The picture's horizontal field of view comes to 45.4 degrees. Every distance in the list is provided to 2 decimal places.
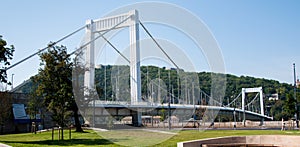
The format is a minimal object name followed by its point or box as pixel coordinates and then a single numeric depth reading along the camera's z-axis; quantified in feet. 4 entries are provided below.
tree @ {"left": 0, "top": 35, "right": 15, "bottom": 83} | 68.89
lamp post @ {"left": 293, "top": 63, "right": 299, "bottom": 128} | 105.81
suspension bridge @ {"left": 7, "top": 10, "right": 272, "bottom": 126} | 122.21
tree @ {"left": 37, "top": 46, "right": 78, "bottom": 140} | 63.87
